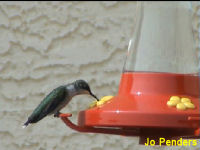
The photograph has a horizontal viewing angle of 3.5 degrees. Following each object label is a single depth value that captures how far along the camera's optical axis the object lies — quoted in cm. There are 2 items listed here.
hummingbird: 352
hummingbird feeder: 338
